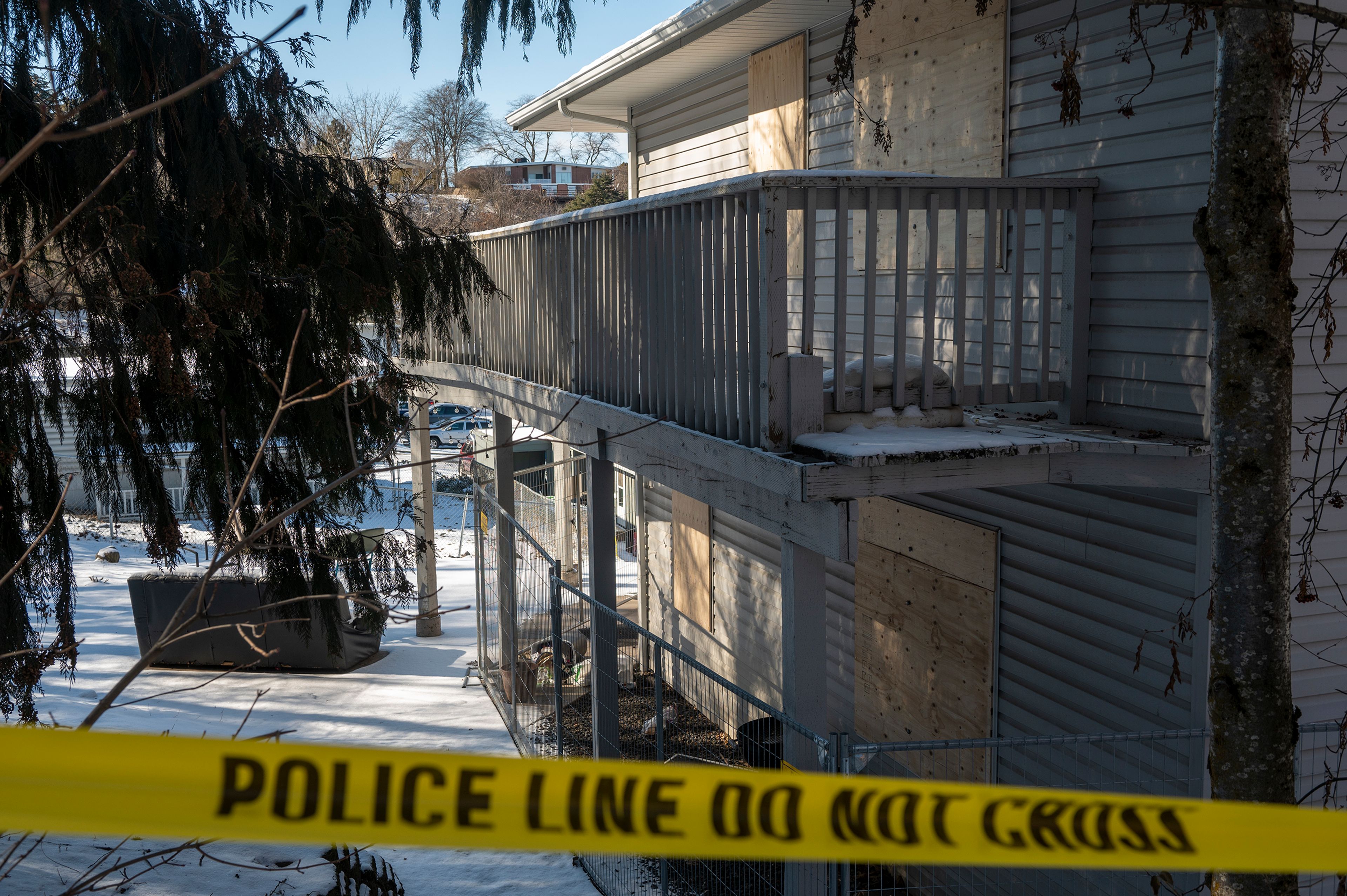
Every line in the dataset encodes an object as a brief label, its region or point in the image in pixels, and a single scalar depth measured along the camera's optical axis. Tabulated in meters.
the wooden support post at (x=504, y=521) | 10.80
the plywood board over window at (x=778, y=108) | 9.00
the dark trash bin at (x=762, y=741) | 7.18
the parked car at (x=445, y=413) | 32.91
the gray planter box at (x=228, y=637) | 12.48
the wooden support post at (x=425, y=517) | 12.81
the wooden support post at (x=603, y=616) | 7.66
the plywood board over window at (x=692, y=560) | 11.69
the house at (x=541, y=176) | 46.59
